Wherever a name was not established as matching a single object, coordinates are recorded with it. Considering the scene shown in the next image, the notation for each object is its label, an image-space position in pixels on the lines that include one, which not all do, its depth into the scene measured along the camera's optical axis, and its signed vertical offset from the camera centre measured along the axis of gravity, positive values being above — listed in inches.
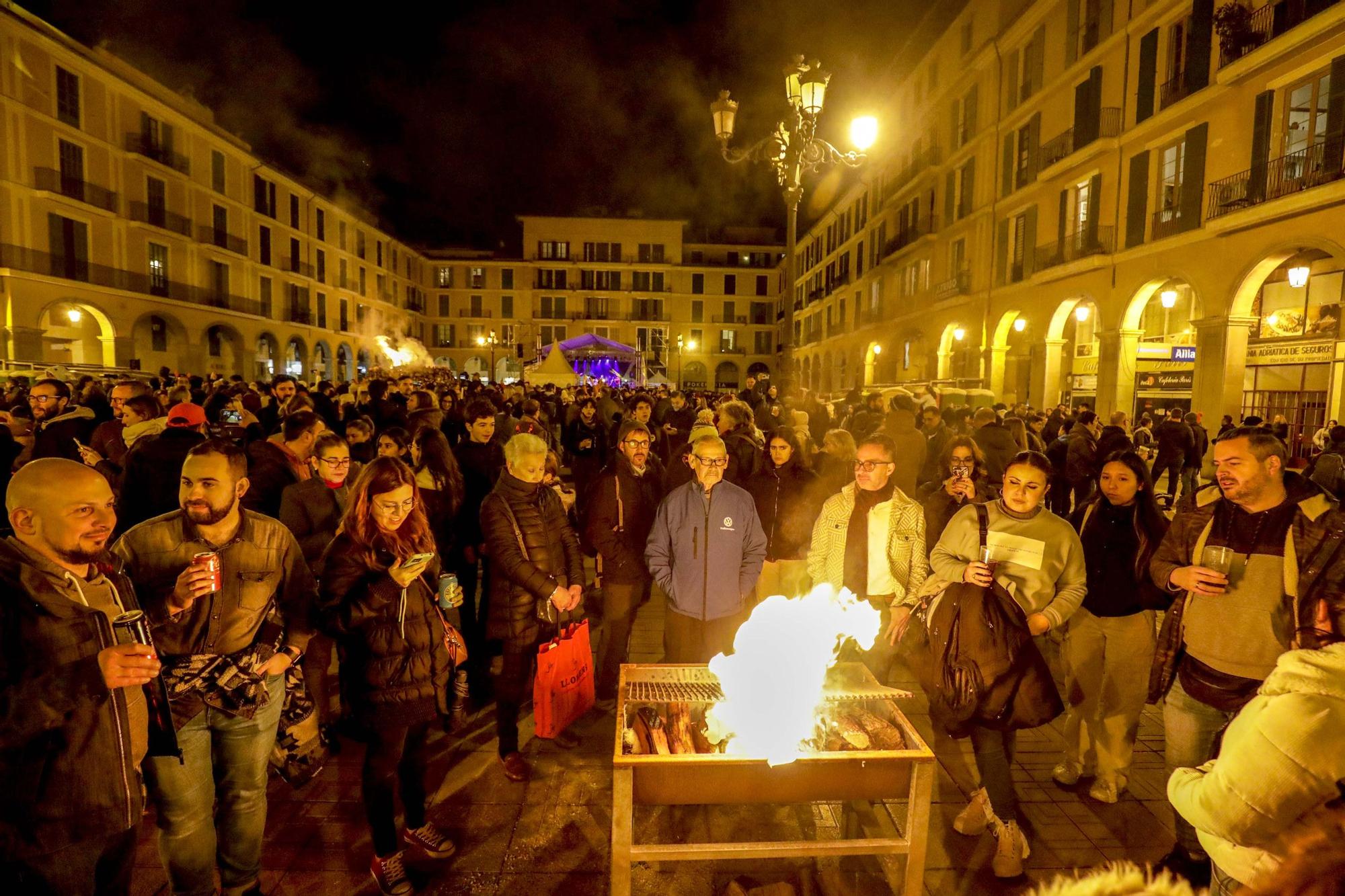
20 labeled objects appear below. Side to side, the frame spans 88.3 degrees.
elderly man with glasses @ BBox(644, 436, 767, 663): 164.9 -37.9
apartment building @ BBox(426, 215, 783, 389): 2242.9 +309.1
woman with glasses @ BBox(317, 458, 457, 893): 116.0 -41.2
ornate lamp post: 312.2 +125.9
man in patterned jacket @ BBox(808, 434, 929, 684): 160.1 -32.8
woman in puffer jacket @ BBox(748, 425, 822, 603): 212.4 -36.0
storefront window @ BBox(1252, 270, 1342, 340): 614.2 +90.4
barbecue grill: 104.8 -60.9
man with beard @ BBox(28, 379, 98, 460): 206.7 -13.2
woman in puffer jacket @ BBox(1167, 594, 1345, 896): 60.7 -32.6
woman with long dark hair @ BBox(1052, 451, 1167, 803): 146.2 -49.1
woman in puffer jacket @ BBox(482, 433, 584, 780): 154.7 -40.6
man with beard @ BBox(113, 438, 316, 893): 100.3 -41.0
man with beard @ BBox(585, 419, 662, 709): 183.8 -37.7
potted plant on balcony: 519.5 +284.6
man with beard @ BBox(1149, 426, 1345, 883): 109.7 -29.3
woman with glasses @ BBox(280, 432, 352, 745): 155.0 -28.0
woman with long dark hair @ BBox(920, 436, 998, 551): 190.4 -24.0
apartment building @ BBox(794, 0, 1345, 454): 511.2 +190.8
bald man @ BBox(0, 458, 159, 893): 78.2 -35.1
